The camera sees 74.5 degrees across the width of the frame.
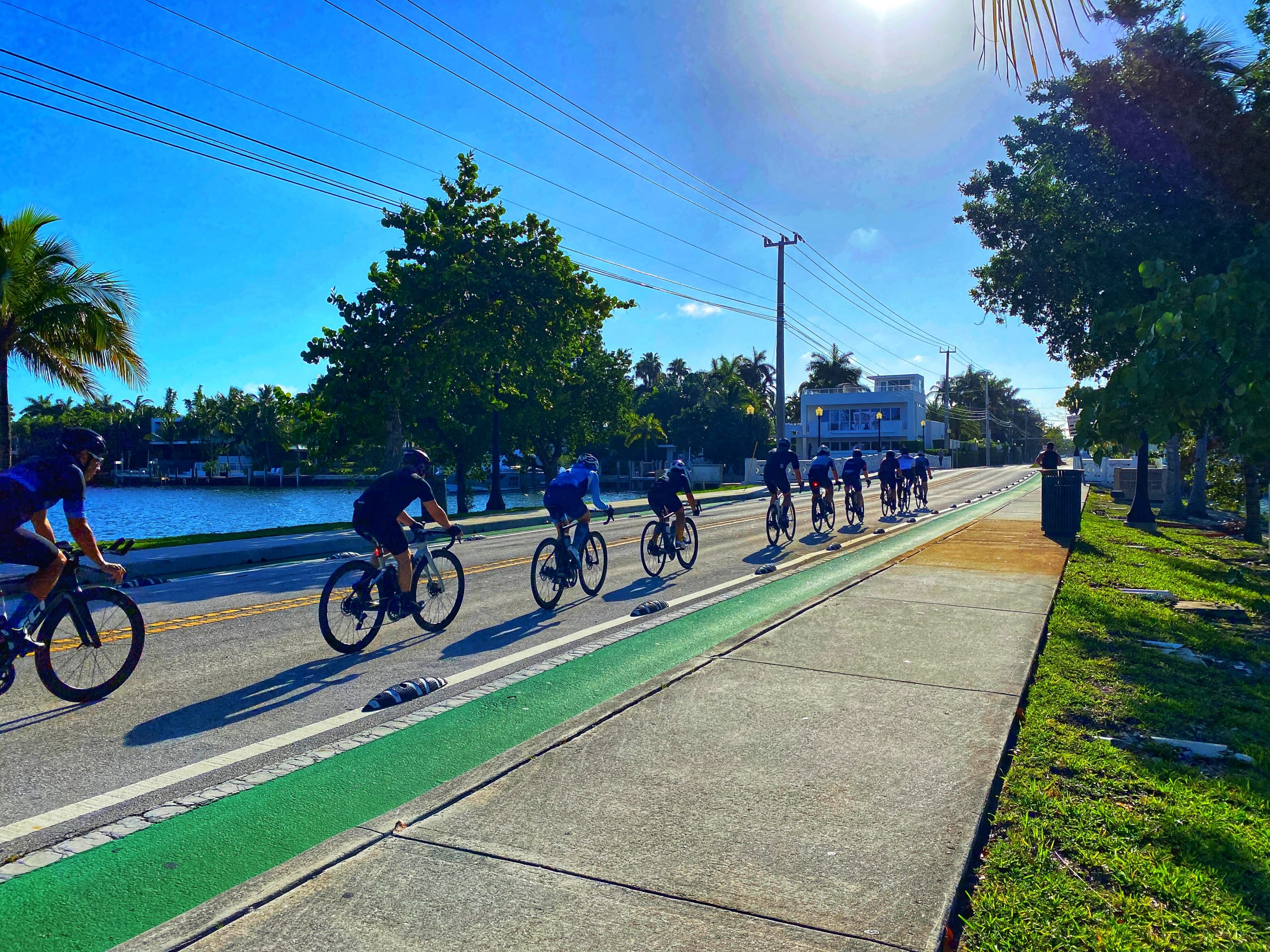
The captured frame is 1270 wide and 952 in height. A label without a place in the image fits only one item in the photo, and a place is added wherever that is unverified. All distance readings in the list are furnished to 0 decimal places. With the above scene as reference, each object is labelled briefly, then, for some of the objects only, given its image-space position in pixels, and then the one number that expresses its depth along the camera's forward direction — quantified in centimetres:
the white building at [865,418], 8625
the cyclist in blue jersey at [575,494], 986
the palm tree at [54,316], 1772
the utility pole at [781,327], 4325
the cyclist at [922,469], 2817
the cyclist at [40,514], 553
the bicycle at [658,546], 1234
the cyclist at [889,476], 2369
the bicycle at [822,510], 1875
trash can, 1678
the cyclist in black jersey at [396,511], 765
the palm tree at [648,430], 5913
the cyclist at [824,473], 1831
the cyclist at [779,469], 1605
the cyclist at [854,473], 2055
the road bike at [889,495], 2433
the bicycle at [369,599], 733
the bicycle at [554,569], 951
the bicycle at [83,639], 574
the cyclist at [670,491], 1235
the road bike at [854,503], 2095
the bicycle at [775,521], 1642
